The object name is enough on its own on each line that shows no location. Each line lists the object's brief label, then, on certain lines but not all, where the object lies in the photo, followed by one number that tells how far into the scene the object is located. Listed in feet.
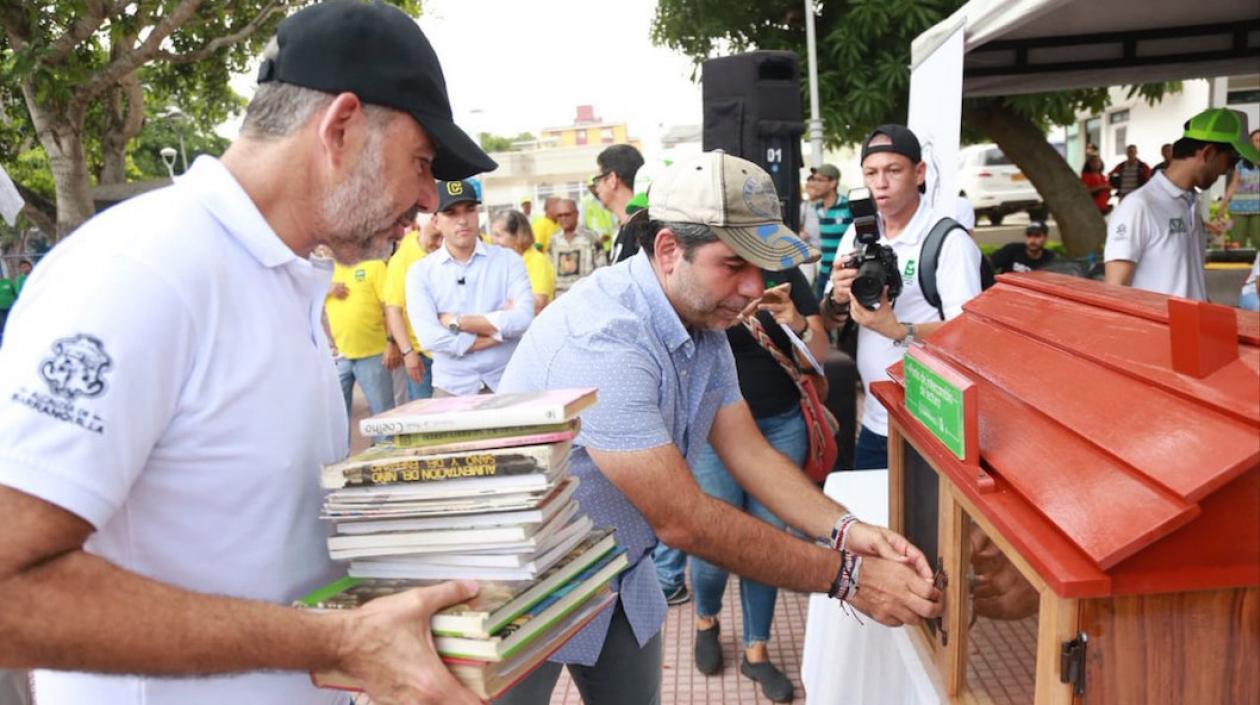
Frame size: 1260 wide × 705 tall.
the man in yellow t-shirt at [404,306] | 16.96
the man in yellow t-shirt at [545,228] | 29.50
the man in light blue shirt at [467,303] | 14.46
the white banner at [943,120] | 10.55
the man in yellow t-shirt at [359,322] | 17.25
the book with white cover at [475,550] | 3.34
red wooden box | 2.90
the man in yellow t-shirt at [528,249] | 18.97
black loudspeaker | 12.50
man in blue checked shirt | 4.91
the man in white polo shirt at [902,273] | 8.85
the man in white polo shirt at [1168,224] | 11.14
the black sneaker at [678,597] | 12.34
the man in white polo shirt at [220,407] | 2.68
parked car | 60.75
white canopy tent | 13.11
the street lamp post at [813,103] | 24.30
